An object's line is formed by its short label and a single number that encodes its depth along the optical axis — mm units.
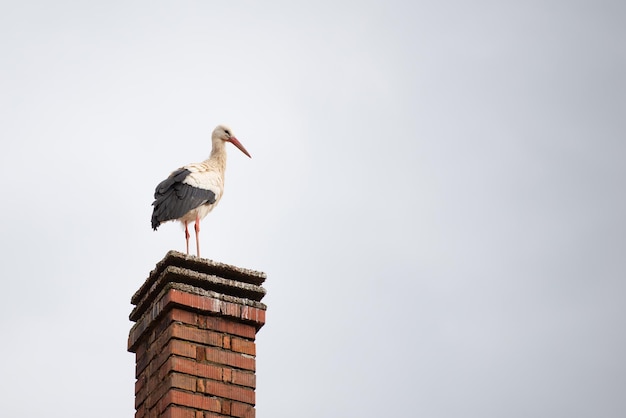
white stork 16562
